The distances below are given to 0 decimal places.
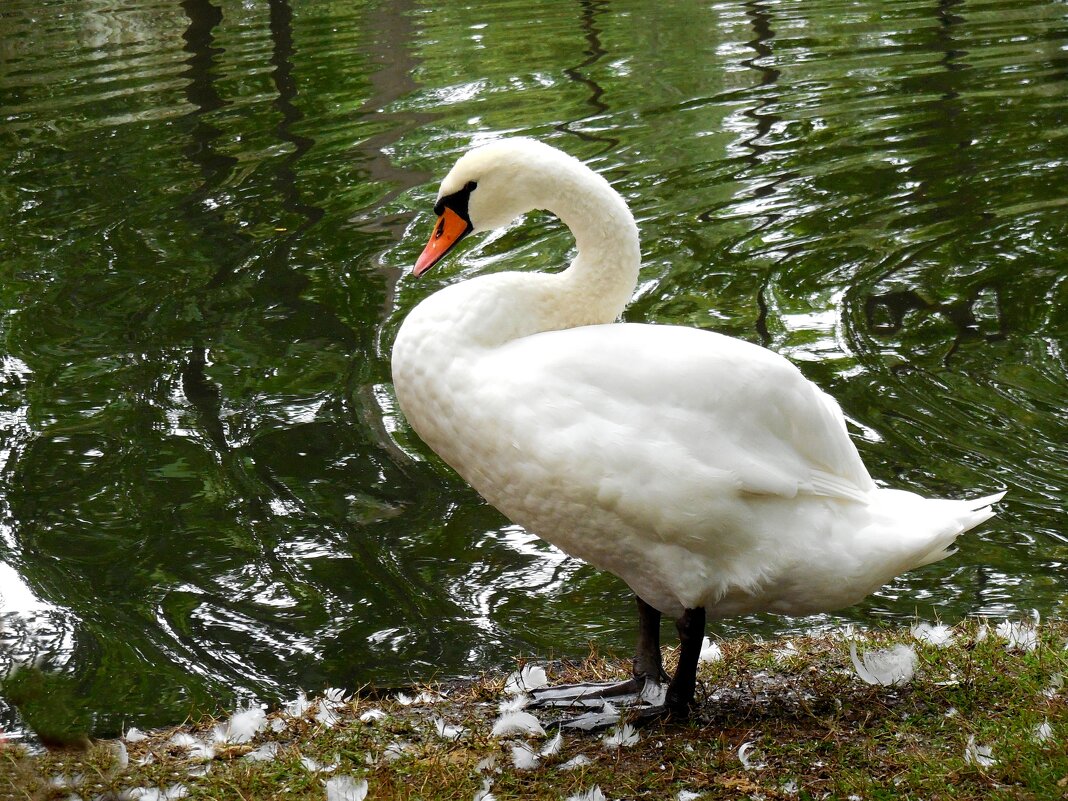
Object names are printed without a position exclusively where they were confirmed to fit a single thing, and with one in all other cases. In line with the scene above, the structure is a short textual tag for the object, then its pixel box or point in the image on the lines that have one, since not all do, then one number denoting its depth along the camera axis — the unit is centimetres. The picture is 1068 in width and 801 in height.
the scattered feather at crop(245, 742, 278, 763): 766
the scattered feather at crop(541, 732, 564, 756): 761
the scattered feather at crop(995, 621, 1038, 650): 818
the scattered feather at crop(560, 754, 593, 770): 743
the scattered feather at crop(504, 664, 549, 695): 857
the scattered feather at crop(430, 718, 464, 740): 784
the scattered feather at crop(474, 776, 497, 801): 693
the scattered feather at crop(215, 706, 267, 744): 798
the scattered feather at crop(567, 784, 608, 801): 692
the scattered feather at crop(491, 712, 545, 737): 784
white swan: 700
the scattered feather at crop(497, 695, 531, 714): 815
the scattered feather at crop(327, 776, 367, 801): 688
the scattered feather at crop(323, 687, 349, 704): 857
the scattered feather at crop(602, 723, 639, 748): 761
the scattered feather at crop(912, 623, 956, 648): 842
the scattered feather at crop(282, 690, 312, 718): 834
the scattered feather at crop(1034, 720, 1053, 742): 671
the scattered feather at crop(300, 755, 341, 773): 737
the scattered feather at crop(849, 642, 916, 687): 788
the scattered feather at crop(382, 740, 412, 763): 754
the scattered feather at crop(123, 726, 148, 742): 818
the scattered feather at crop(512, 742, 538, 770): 746
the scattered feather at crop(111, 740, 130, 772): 752
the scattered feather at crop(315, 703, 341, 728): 808
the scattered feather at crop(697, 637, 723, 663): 873
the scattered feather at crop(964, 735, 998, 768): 664
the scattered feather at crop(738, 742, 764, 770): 713
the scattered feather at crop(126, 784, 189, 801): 721
